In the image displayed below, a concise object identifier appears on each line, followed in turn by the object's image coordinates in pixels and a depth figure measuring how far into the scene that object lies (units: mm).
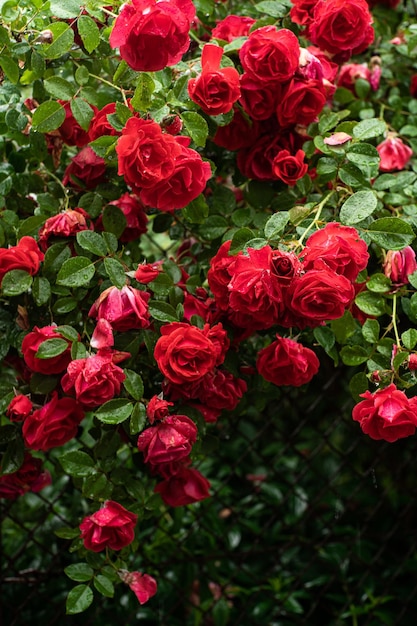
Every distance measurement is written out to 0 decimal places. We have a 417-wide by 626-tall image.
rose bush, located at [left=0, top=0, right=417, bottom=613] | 1363
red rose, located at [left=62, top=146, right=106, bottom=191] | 1504
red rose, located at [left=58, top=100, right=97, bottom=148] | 1519
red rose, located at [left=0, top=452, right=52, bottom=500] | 1548
